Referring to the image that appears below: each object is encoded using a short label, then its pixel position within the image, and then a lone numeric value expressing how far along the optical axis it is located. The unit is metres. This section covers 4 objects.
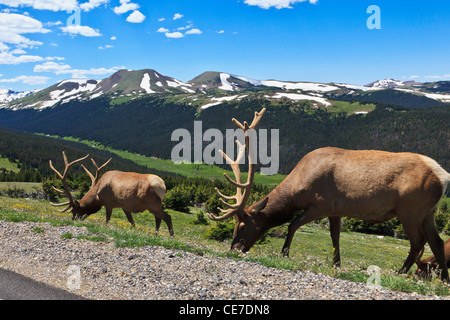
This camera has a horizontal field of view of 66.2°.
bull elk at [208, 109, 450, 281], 9.33
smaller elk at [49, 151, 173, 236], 16.61
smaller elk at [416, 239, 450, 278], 11.16
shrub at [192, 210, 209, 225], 35.72
